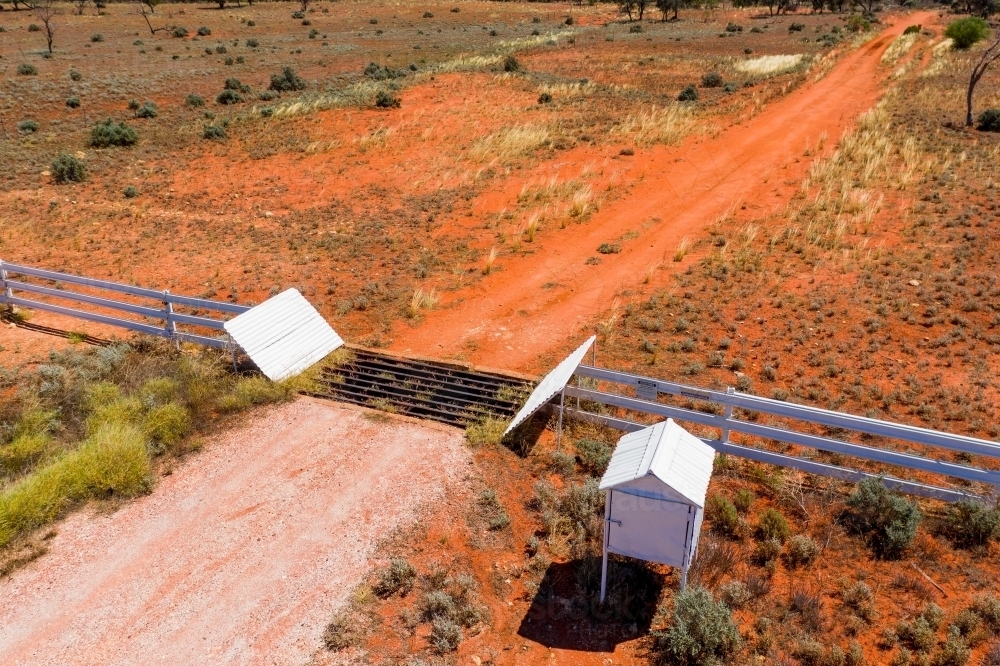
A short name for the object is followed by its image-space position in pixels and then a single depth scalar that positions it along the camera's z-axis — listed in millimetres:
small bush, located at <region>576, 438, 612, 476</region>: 8711
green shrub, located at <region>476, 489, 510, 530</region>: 7688
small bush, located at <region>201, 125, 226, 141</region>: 27656
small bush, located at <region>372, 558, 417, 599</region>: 6758
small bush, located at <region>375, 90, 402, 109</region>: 31422
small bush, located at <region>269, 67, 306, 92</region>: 36844
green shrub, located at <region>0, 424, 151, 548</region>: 7551
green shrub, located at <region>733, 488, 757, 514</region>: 8008
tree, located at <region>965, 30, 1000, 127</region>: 25678
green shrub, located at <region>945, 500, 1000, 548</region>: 7391
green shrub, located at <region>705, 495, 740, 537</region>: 7680
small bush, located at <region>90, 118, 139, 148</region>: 26547
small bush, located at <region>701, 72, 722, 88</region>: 35531
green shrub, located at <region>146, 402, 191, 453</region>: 9188
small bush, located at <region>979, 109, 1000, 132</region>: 25219
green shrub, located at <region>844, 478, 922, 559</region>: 7289
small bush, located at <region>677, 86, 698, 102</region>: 31781
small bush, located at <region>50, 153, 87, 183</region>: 22875
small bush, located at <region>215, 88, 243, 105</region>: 34219
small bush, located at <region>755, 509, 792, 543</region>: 7535
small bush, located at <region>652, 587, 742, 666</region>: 5953
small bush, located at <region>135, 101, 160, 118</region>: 31234
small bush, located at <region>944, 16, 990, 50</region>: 42031
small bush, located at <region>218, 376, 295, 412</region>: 10125
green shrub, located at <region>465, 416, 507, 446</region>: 9109
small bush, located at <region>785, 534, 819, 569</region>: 7227
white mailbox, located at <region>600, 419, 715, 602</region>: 6023
